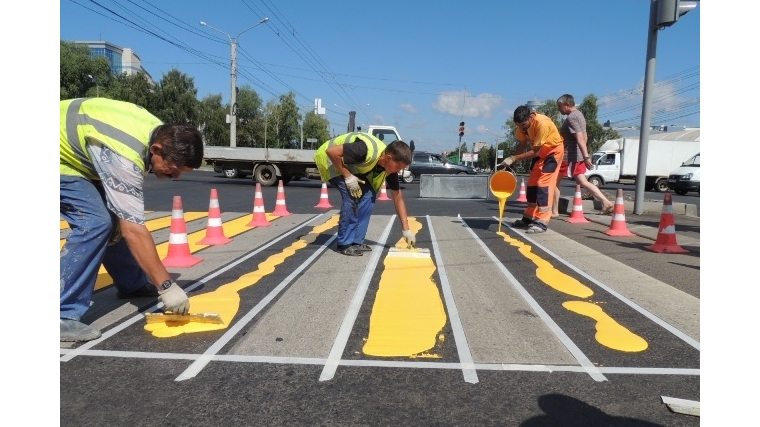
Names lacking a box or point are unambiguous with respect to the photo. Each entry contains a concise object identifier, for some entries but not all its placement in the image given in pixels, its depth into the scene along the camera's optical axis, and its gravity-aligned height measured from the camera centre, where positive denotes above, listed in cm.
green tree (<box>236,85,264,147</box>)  7921 +771
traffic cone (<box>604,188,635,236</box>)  812 -59
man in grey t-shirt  945 +69
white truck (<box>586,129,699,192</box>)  2845 +131
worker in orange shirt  809 +40
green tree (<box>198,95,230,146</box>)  7056 +584
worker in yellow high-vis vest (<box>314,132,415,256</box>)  568 -1
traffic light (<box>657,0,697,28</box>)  972 +333
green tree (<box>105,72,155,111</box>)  6097 +896
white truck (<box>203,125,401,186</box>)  1984 +34
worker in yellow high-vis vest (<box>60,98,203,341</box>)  317 -9
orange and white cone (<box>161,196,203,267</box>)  555 -87
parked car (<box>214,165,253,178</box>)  2105 -9
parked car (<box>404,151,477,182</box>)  2719 +60
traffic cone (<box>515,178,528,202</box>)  1450 -43
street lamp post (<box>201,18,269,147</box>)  3016 +517
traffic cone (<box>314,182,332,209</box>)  1256 -71
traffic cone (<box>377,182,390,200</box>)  1524 -63
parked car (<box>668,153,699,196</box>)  2169 +36
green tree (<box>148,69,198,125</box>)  6231 +821
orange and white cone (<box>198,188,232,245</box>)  698 -82
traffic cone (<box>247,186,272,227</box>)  884 -78
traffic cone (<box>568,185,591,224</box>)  987 -55
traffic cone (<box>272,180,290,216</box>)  1056 -73
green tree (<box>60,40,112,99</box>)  5619 +1019
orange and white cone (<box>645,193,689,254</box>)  670 -65
